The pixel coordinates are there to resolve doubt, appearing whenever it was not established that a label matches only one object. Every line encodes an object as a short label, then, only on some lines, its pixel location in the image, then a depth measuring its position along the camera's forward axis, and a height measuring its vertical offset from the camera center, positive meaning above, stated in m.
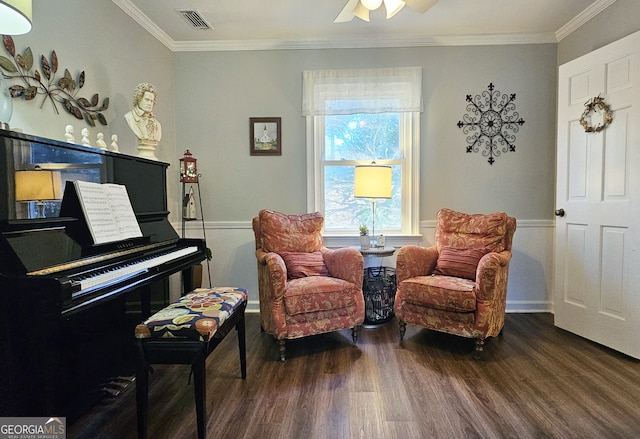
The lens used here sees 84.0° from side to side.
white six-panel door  2.36 +0.01
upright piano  1.31 -0.32
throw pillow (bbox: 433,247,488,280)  2.67 -0.44
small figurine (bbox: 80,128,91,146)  1.89 +0.37
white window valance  3.25 +1.05
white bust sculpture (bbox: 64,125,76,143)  1.78 +0.36
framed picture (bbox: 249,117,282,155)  3.37 +0.66
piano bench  1.53 -0.62
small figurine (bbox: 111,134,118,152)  2.14 +0.38
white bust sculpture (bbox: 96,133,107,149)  2.03 +0.37
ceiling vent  2.77 +1.52
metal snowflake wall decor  3.28 +0.75
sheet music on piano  1.67 -0.03
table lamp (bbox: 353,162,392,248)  2.90 +0.19
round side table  2.98 -0.76
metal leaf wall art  1.75 +0.67
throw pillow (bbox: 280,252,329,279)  2.69 -0.46
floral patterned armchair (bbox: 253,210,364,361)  2.36 -0.54
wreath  2.49 +0.65
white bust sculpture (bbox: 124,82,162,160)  2.34 +0.57
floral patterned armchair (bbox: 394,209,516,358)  2.35 -0.54
